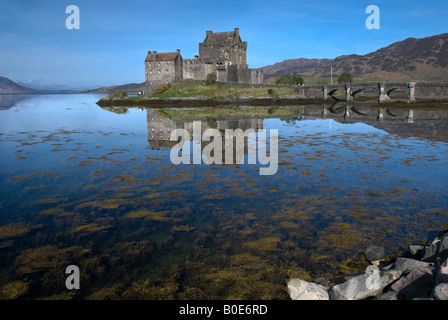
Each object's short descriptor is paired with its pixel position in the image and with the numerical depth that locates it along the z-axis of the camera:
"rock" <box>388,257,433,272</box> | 6.20
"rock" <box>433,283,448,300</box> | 4.81
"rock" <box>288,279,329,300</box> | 5.76
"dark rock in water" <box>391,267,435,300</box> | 5.38
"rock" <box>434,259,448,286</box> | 5.17
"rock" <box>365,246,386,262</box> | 7.35
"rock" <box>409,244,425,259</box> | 7.36
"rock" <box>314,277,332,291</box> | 6.34
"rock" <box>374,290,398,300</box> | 5.52
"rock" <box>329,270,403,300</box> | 5.73
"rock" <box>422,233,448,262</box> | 6.54
